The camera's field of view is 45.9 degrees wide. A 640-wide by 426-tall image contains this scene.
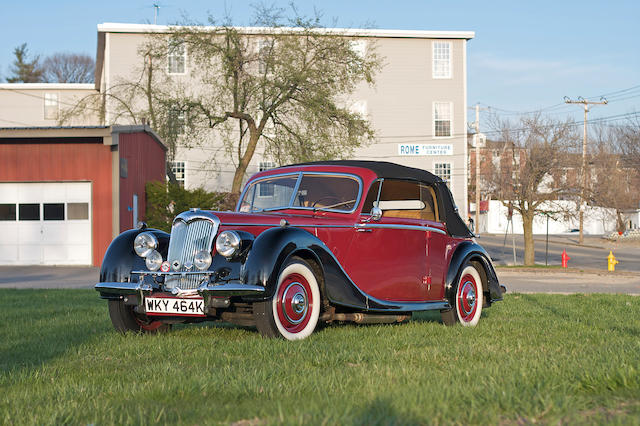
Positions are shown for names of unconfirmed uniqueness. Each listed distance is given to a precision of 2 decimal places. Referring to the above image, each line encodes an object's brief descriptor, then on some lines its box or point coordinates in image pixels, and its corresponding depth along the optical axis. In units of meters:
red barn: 27.00
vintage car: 6.81
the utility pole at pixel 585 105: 53.32
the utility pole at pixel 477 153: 52.51
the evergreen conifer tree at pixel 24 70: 74.94
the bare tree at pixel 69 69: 72.88
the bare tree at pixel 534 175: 30.89
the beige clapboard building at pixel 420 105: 45.81
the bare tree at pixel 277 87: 32.38
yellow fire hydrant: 28.15
